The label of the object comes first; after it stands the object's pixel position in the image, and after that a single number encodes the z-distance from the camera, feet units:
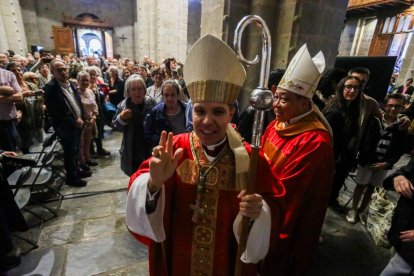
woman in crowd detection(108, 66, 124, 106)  22.94
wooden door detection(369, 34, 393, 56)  44.24
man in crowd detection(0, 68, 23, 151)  12.09
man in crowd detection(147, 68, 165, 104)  16.04
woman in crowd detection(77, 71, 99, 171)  14.61
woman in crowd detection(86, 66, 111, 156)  17.93
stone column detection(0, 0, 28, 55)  39.37
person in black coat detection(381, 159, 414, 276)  5.53
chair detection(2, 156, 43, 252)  8.21
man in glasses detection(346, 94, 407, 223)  10.43
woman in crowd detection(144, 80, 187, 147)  9.83
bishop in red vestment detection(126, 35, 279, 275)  4.09
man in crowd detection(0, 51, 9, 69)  23.42
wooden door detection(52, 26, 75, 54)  52.16
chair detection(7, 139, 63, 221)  10.11
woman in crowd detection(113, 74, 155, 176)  10.80
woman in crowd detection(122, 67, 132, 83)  29.85
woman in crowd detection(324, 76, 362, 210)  10.14
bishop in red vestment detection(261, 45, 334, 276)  6.32
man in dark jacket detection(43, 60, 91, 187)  11.89
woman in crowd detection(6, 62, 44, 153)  14.37
